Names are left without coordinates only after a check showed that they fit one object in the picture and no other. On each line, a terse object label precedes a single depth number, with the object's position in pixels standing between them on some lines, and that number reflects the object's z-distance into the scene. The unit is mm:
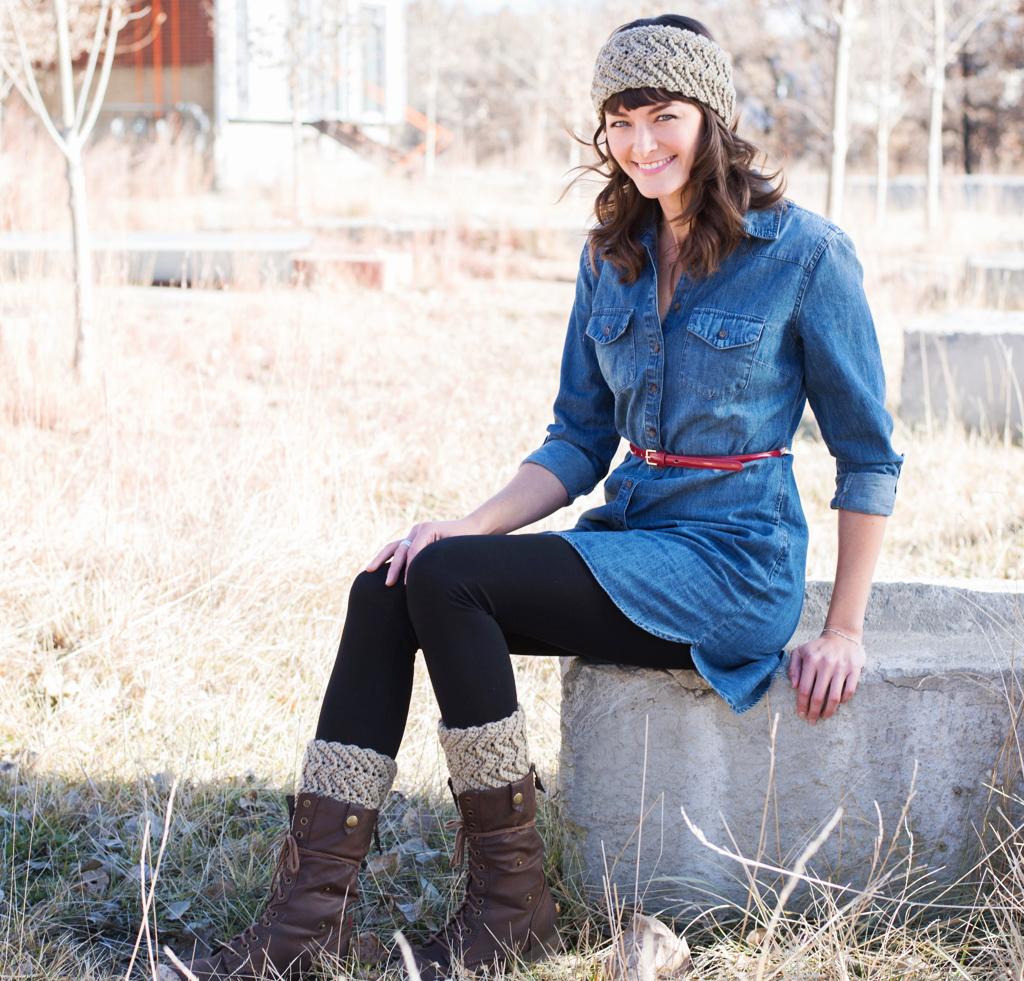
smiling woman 2064
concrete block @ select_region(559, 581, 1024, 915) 2254
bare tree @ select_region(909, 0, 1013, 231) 12602
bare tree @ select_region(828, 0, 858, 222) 7824
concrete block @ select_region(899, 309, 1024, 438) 5844
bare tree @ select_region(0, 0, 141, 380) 5461
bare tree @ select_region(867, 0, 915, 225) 14211
